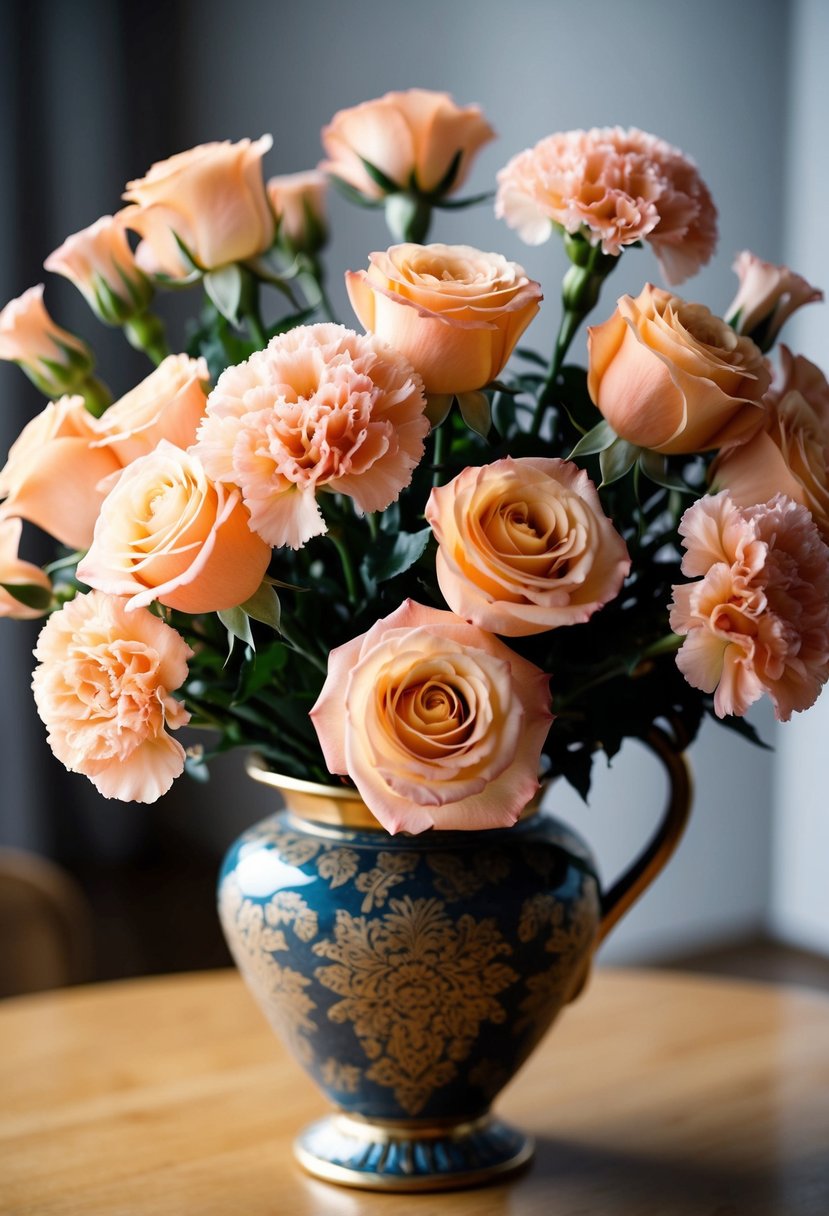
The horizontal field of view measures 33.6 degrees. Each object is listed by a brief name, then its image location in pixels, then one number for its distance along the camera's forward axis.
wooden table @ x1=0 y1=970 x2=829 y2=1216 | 0.76
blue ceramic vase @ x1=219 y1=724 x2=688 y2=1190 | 0.70
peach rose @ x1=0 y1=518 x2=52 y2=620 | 0.72
